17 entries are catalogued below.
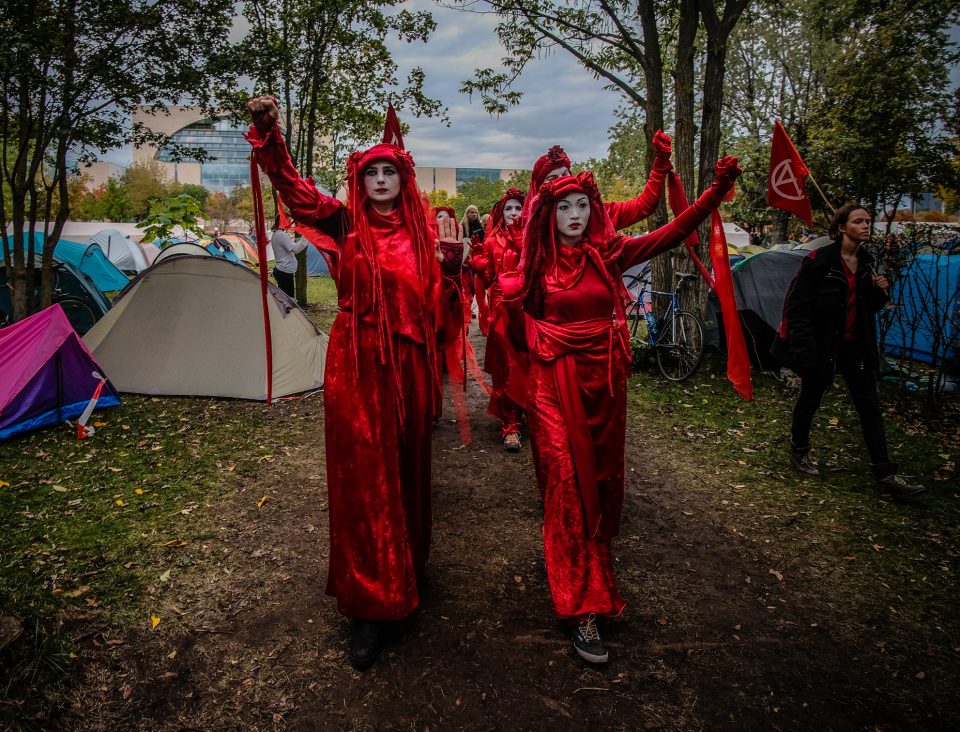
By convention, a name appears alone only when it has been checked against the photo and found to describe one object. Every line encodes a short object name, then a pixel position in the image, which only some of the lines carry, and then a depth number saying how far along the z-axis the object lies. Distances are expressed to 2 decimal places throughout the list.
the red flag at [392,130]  2.98
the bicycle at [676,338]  7.55
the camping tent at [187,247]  10.69
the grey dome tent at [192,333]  6.75
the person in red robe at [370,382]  2.59
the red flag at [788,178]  3.76
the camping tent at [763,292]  7.77
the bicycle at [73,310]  9.11
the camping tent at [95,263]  13.70
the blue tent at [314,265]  23.03
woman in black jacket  4.21
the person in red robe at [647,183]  3.34
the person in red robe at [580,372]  2.69
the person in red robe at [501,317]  5.26
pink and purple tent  5.27
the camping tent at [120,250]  19.42
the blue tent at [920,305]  6.79
